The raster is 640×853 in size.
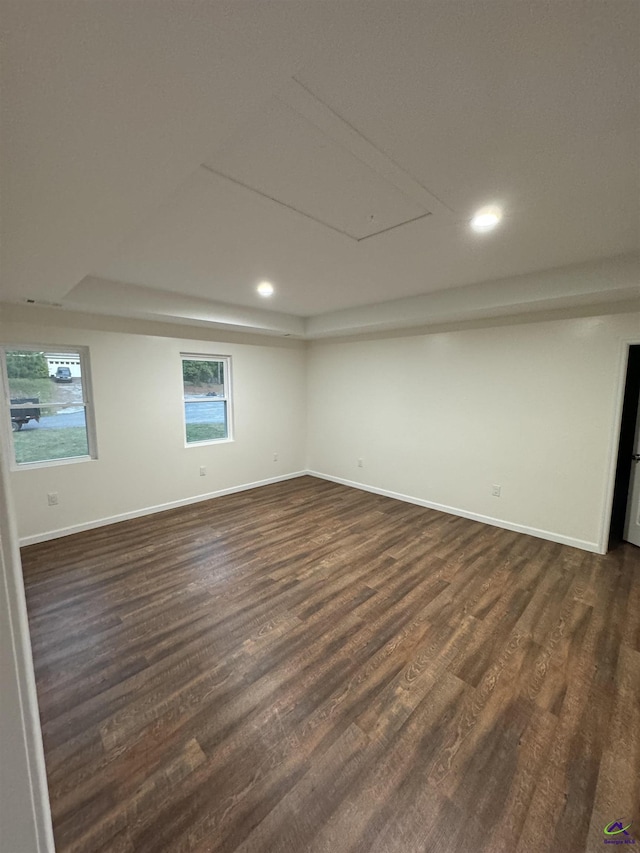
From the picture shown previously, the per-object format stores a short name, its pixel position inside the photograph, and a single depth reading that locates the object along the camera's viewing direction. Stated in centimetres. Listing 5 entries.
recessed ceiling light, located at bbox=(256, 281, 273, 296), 336
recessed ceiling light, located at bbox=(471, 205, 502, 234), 196
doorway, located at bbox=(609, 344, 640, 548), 354
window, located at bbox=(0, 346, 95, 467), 332
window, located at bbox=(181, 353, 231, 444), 452
